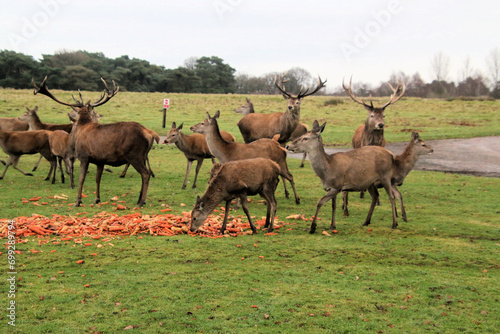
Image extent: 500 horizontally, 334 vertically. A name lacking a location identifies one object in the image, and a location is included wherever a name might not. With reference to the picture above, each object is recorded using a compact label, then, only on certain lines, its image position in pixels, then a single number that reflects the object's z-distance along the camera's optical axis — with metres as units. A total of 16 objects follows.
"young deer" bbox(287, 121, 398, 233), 8.84
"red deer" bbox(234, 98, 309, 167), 16.66
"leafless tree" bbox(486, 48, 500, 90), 100.38
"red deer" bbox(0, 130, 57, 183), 14.26
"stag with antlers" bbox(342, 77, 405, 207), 11.98
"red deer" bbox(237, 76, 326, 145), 15.70
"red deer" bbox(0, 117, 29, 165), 18.73
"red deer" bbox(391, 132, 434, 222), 10.08
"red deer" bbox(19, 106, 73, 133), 17.36
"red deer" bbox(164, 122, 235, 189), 13.20
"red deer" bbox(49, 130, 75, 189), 13.39
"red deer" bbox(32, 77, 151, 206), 10.74
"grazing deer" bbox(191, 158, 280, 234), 8.37
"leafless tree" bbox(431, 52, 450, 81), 98.06
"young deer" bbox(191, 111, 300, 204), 10.98
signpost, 28.34
